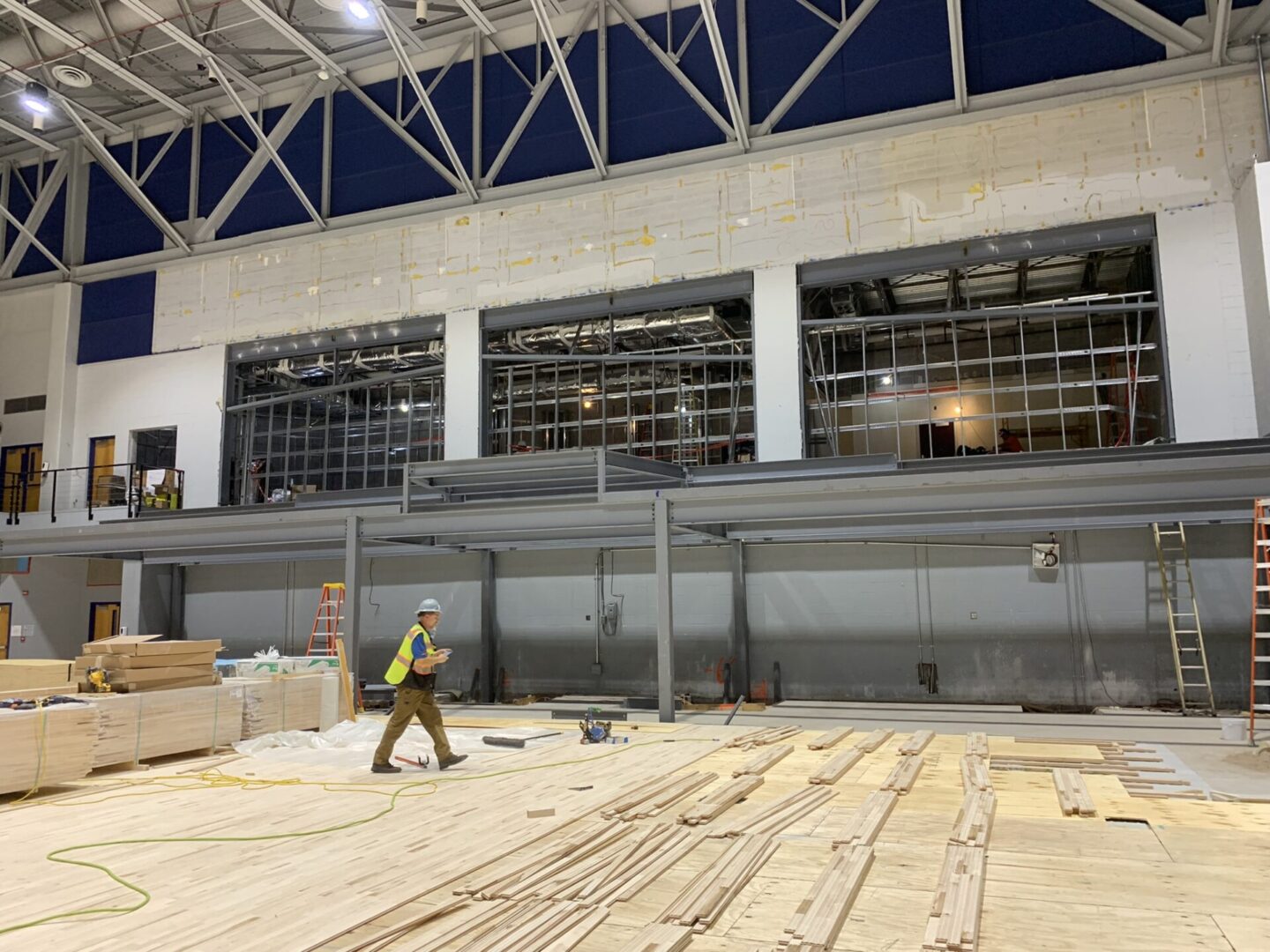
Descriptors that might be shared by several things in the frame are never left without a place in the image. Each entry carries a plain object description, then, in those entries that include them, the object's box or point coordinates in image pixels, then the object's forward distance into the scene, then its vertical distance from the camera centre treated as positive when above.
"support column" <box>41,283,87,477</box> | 21.47 +5.48
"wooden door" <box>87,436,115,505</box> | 21.08 +3.26
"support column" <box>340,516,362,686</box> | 13.91 +0.33
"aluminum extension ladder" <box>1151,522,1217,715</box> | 13.02 -0.31
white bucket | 9.78 -1.49
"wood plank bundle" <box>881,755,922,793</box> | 7.79 -1.60
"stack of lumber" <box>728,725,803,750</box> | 10.40 -1.63
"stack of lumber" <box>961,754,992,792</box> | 7.80 -1.60
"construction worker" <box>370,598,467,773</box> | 8.88 -0.70
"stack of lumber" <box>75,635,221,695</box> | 9.84 -0.57
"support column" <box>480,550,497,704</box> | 17.55 -0.60
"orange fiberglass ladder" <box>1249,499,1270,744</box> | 12.70 -0.78
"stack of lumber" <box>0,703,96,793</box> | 8.07 -1.22
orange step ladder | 17.59 -0.29
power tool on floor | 10.75 -1.51
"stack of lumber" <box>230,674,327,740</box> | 11.12 -1.20
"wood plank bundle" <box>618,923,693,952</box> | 4.19 -1.57
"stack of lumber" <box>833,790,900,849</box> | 6.04 -1.59
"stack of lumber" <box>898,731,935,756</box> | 9.62 -1.62
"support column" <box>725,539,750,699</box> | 15.65 -0.34
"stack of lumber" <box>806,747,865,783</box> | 8.26 -1.61
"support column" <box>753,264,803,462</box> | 15.54 +3.95
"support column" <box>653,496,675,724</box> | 12.24 -0.30
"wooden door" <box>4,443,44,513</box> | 22.08 +3.27
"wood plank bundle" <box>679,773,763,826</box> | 6.73 -1.59
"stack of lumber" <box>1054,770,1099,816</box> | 6.81 -1.58
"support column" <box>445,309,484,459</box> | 17.72 +4.23
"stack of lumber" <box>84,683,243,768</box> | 9.35 -1.22
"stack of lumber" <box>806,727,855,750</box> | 10.16 -1.63
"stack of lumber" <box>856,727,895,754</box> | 10.01 -1.63
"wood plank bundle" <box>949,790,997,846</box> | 6.02 -1.59
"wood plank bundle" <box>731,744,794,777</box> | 8.69 -1.62
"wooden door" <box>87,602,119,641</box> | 22.23 -0.25
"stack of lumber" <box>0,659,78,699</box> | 9.62 -0.71
